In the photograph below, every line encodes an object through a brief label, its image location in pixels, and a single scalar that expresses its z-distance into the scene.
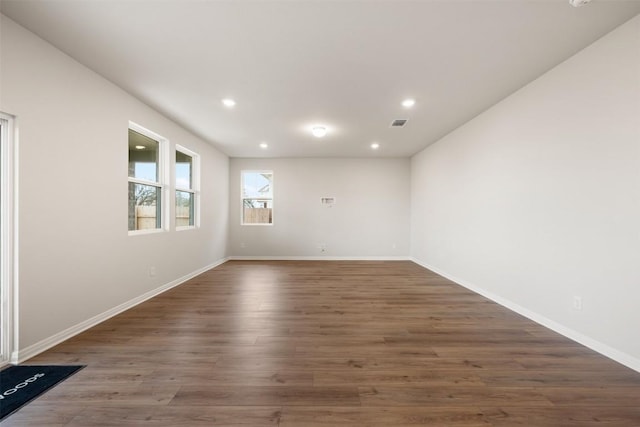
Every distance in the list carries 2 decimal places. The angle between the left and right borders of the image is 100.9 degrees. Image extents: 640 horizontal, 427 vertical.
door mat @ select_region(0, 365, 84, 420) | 1.62
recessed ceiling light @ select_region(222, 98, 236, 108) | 3.46
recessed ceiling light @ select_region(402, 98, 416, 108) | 3.46
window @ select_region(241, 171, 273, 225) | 7.09
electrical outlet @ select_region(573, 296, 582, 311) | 2.43
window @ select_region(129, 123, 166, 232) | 3.48
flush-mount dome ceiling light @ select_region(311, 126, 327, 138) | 4.51
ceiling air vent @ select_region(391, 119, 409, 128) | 4.22
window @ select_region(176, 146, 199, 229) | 4.66
